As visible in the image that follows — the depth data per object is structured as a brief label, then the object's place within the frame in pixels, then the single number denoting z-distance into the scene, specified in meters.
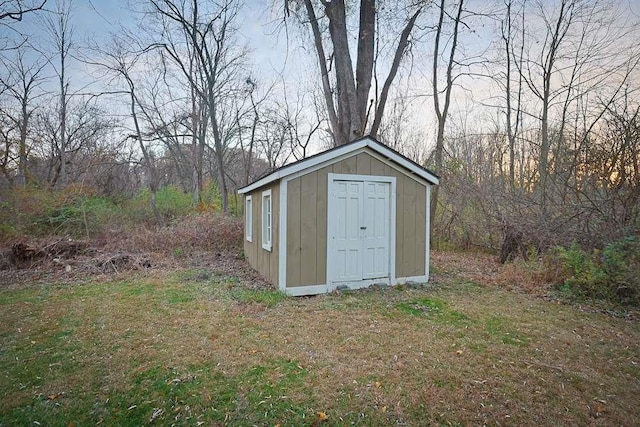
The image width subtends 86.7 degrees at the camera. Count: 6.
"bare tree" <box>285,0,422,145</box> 9.59
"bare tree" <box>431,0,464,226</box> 11.00
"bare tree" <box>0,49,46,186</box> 11.43
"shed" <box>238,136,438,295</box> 5.66
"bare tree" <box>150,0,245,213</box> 14.12
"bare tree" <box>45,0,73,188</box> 12.84
